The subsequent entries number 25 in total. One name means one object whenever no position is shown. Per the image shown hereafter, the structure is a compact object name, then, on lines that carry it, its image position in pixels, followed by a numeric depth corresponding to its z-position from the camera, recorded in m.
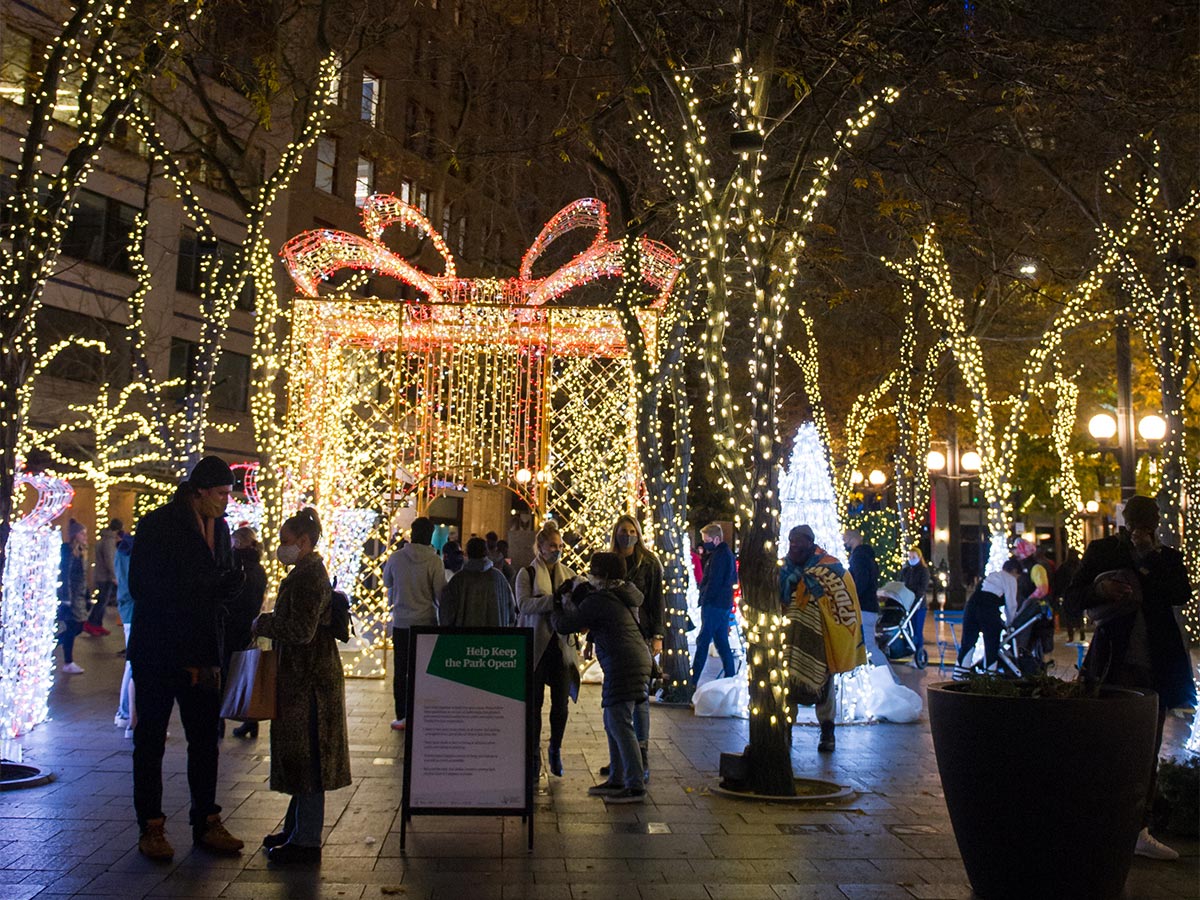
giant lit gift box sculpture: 16.28
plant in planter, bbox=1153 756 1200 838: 8.13
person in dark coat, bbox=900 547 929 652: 20.92
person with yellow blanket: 11.02
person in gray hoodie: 12.52
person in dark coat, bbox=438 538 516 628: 10.72
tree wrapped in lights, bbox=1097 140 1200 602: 16.34
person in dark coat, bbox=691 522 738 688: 14.70
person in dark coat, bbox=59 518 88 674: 16.83
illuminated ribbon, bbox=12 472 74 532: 11.93
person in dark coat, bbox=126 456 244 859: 7.12
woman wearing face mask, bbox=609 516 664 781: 10.09
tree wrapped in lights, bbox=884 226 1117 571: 20.33
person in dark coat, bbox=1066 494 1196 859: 7.71
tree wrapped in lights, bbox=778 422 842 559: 15.09
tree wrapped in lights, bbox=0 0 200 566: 8.98
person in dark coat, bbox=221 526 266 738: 10.32
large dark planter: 6.30
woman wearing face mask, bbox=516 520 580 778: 10.22
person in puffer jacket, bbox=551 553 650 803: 9.02
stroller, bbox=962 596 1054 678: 16.25
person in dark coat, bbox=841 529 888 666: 16.77
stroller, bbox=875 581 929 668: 20.61
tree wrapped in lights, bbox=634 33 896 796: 9.59
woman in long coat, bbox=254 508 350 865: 7.02
